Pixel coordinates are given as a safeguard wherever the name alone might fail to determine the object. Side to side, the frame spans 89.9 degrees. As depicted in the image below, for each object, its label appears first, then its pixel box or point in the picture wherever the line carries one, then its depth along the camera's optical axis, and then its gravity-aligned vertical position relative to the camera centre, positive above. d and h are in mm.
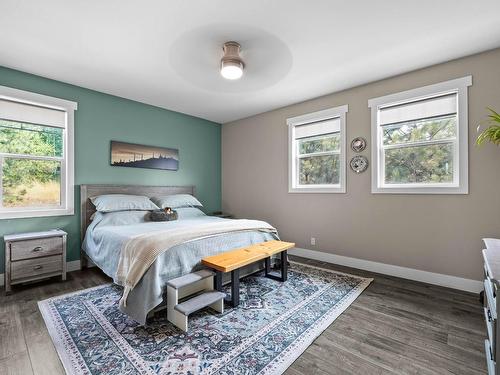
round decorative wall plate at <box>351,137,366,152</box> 3518 +609
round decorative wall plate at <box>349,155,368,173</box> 3500 +333
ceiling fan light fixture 2525 +1331
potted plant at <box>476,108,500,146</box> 2256 +504
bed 2082 -623
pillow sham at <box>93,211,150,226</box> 3340 -429
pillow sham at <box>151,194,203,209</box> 4145 -239
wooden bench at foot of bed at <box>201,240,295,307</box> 2324 -711
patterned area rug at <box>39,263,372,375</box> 1629 -1153
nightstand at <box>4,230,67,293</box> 2742 -801
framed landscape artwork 3990 +526
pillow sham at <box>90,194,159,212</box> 3469 -228
